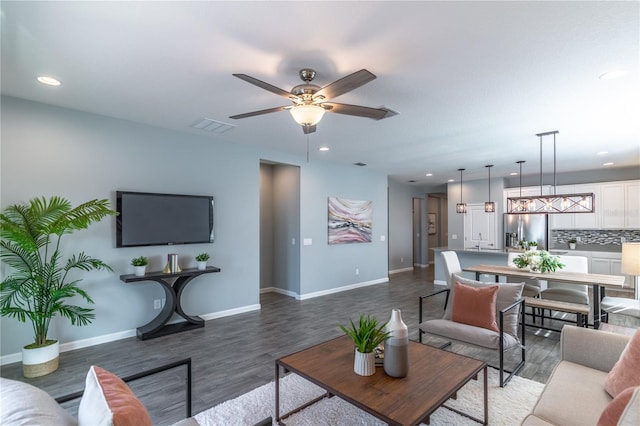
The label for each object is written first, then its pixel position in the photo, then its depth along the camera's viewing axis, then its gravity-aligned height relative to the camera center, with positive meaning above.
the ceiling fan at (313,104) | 2.30 +0.90
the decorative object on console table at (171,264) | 4.07 -0.61
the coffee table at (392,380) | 1.68 -1.01
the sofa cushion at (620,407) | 1.05 -0.70
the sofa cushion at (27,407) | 1.01 -0.64
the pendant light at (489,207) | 6.41 +0.21
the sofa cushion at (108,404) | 1.04 -0.65
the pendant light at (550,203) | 4.27 +0.20
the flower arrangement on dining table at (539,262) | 4.13 -0.61
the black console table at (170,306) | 3.84 -1.14
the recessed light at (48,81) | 2.78 +1.25
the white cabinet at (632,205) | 6.64 +0.25
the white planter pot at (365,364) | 2.01 -0.94
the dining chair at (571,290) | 4.18 -1.03
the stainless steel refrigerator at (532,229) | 7.48 -0.29
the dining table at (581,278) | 3.66 -0.77
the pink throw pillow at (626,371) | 1.61 -0.82
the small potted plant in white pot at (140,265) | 3.78 -0.57
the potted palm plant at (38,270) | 2.96 -0.53
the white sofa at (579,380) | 1.60 -1.00
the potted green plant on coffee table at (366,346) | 2.02 -0.83
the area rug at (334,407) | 2.27 -1.46
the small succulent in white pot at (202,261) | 4.30 -0.59
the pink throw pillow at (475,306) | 2.99 -0.87
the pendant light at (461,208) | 7.00 +0.20
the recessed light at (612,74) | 2.58 +1.19
